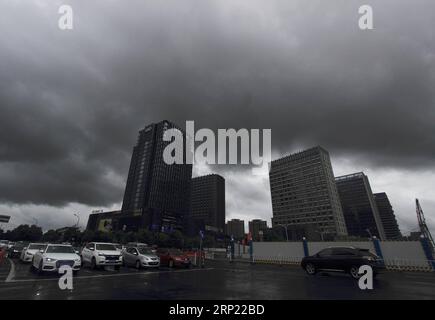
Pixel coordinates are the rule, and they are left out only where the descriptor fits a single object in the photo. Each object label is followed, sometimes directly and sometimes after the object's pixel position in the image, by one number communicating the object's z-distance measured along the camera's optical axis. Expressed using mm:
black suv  11914
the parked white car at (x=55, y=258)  11688
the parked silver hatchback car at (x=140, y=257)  16422
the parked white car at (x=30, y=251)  18422
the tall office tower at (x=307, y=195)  135125
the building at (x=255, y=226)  179400
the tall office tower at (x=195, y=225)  149625
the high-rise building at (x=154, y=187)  129500
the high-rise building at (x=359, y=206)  159500
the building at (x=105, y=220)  135000
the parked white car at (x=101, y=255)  14955
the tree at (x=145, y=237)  96188
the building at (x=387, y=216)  182112
